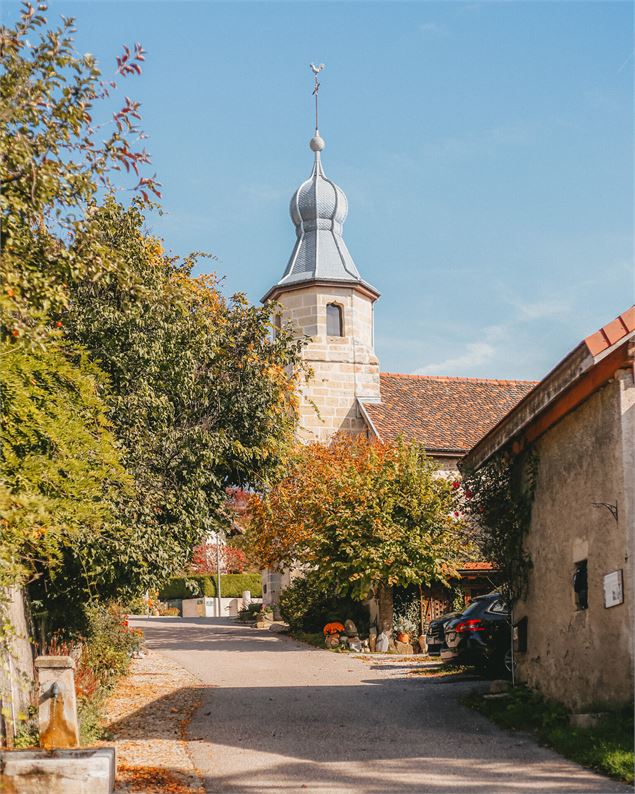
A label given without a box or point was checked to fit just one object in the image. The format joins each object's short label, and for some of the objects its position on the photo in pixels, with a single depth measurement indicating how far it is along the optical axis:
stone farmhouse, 11.02
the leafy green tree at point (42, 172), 9.28
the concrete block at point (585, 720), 11.08
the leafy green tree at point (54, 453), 9.94
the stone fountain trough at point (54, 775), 8.88
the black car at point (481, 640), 18.22
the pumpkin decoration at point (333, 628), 28.58
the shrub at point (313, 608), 31.02
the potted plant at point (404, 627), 28.88
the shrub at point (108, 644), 16.79
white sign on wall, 10.91
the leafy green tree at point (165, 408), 14.21
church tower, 38.44
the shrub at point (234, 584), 52.75
